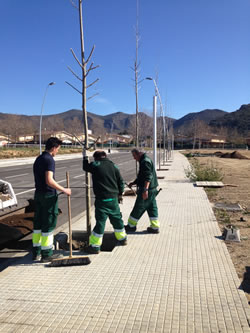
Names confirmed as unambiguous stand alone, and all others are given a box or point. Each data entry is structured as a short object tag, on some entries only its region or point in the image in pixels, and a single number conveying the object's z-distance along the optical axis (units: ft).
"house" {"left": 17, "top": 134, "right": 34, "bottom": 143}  406.46
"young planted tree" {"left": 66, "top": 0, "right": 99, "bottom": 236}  16.08
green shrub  43.73
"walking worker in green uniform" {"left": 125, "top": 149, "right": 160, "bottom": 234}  17.69
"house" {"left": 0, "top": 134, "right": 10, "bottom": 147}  358.02
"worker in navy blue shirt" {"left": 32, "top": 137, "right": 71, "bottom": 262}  13.82
